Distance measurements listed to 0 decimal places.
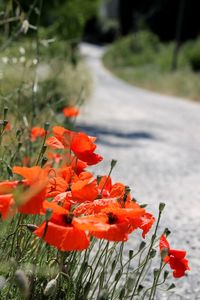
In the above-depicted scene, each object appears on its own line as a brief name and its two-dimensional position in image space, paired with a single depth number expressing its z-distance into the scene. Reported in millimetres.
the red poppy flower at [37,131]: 2517
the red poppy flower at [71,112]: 2838
